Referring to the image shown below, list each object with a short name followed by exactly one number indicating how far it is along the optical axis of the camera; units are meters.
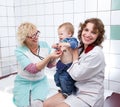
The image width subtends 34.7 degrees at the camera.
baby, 1.17
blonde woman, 1.43
